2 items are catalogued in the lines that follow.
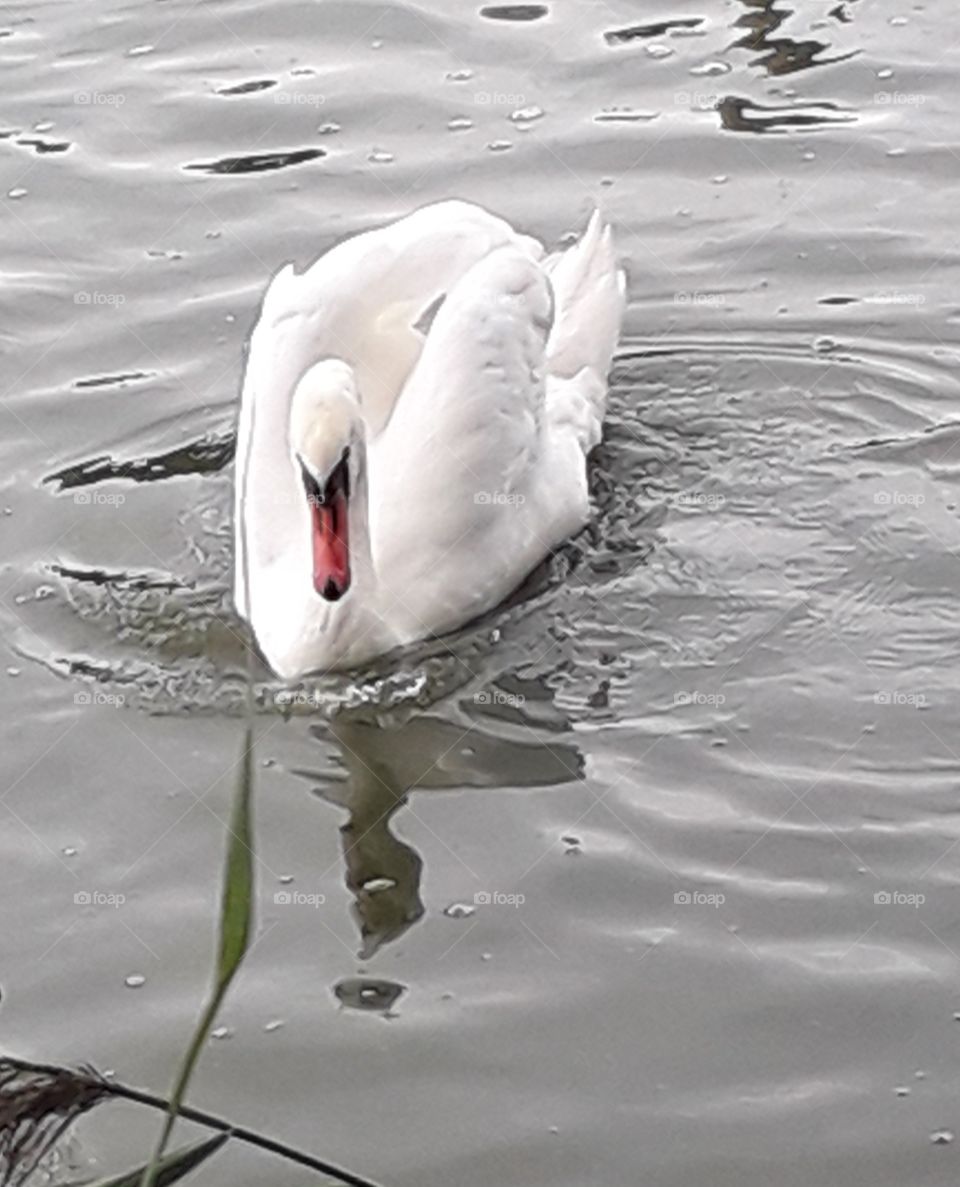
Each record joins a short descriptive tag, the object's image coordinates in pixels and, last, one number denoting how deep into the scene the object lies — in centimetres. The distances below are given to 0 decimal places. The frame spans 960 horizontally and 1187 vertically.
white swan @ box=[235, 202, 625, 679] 729
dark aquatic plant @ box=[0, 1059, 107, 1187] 212
